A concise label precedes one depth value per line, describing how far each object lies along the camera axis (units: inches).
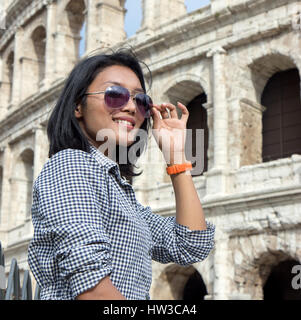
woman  59.8
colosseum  447.5
